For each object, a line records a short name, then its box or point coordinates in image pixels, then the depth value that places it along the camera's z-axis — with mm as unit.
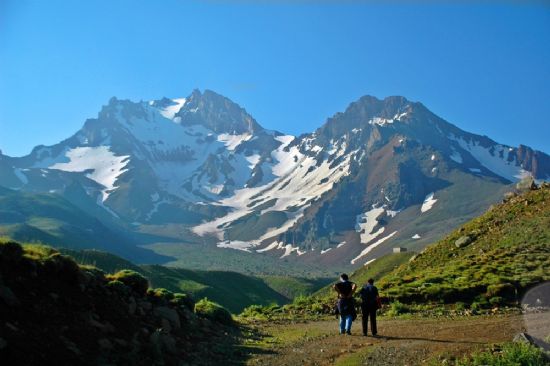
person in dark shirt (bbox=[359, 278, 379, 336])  23905
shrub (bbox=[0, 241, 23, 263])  16531
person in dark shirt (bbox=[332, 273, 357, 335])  24766
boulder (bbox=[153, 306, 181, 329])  21484
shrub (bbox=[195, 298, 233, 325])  27609
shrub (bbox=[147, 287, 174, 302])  23188
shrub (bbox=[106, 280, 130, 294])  20188
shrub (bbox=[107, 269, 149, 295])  21516
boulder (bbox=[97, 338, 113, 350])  15966
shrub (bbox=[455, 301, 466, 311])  32250
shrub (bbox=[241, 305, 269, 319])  37625
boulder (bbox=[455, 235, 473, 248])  49812
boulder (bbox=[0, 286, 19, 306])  14812
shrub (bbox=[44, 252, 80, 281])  17688
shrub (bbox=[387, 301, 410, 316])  32156
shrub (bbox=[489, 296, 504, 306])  32562
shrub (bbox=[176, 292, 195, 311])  25039
